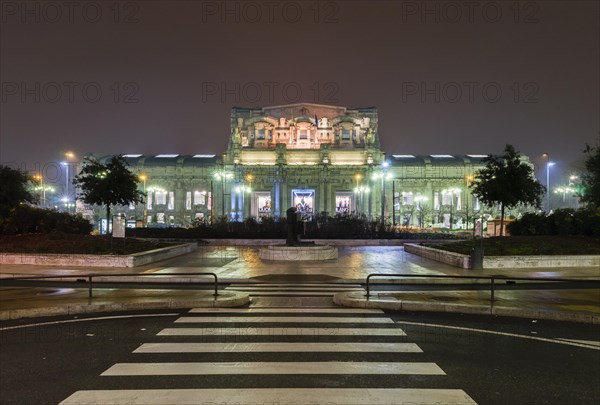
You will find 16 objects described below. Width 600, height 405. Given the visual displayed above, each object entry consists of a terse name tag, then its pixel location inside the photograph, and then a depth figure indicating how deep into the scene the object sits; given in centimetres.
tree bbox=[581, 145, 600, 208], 2953
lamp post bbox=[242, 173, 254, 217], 8516
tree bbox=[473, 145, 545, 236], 3120
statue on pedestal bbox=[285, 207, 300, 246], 2541
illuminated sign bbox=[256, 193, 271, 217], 9213
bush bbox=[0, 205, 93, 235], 2759
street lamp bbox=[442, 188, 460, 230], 8946
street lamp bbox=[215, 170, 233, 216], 8854
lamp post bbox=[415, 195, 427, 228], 8919
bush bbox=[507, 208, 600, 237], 2498
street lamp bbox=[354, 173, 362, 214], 8511
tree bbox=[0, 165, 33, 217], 2945
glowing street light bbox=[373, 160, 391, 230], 7760
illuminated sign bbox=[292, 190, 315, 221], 9031
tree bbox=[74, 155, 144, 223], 3584
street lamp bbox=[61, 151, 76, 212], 4694
